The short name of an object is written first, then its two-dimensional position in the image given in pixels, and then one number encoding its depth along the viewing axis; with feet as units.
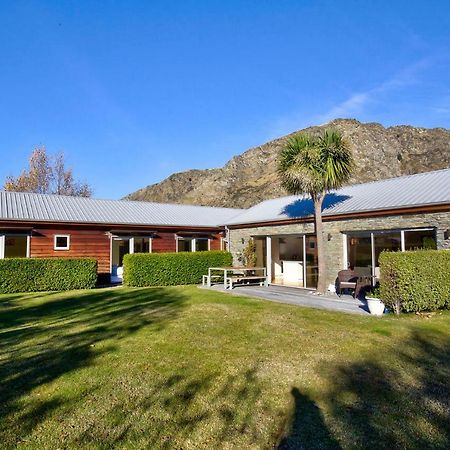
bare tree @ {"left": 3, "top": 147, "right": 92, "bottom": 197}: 139.85
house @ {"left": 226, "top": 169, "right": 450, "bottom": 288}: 39.37
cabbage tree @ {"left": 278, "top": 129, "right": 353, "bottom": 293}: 42.98
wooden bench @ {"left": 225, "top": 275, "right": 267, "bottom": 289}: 51.60
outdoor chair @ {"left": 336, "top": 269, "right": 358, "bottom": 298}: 41.82
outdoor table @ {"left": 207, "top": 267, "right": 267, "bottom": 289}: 52.08
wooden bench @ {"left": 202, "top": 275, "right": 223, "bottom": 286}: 55.21
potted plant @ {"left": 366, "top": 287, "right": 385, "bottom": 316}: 31.07
